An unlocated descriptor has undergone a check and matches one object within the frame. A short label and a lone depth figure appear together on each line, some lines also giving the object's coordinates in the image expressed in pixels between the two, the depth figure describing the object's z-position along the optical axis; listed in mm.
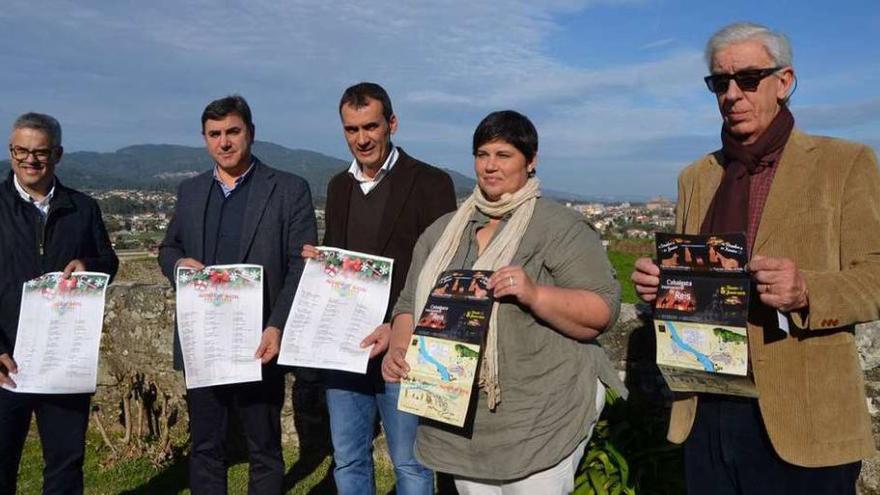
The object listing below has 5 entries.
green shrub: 4062
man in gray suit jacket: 3818
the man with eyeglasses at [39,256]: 3812
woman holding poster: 2744
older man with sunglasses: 2209
